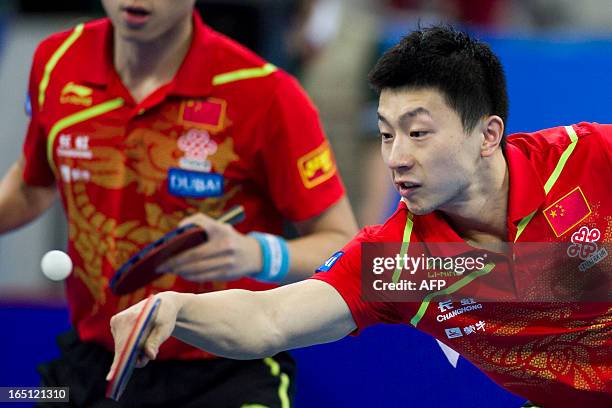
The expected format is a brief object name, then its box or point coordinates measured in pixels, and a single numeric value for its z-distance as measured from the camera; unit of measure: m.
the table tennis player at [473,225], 6.42
